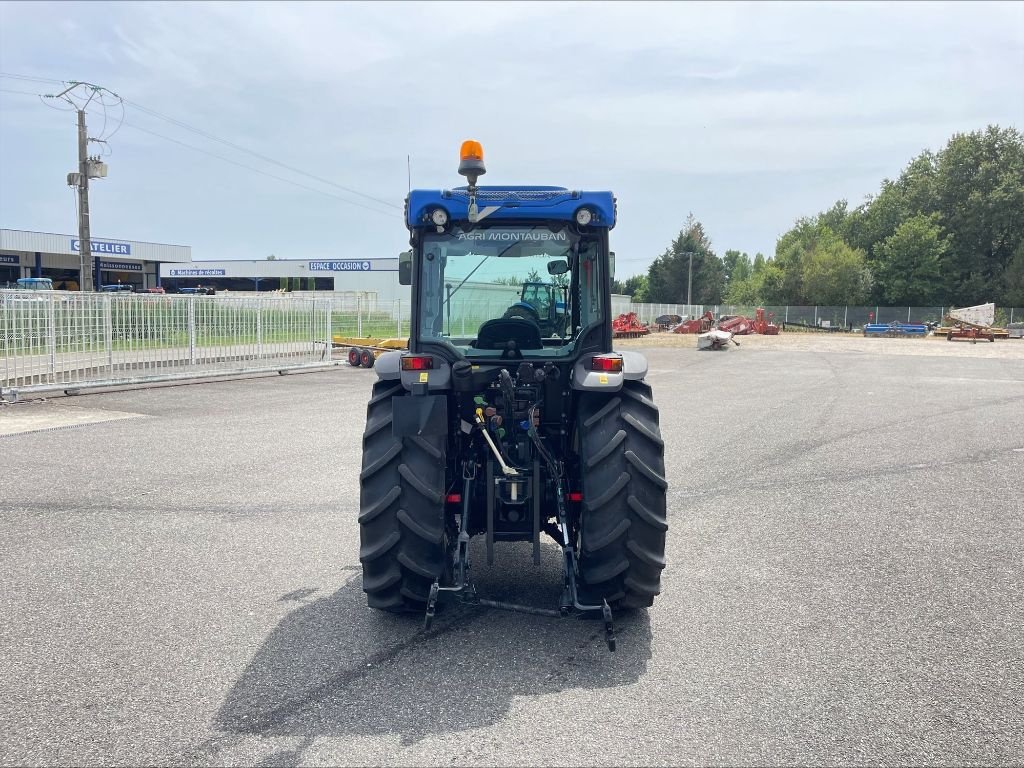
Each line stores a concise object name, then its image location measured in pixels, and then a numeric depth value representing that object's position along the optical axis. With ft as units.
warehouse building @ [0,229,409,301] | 169.89
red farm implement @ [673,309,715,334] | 147.02
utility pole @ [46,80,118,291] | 79.41
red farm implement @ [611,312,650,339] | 129.39
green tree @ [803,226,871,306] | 217.36
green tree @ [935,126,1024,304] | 210.59
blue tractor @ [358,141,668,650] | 13.69
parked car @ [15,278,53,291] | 138.70
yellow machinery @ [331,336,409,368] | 72.90
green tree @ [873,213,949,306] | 211.00
